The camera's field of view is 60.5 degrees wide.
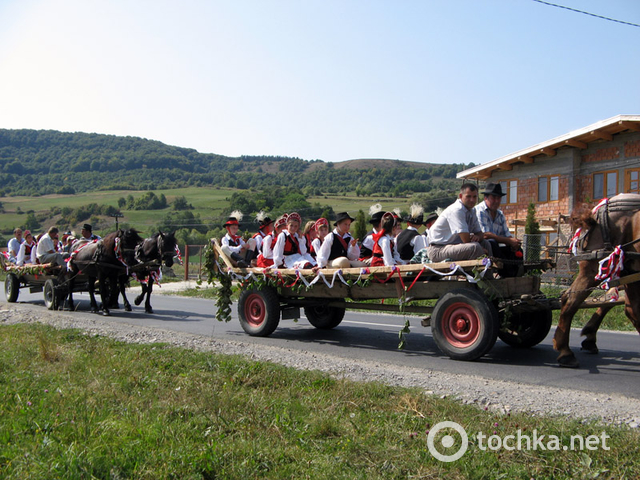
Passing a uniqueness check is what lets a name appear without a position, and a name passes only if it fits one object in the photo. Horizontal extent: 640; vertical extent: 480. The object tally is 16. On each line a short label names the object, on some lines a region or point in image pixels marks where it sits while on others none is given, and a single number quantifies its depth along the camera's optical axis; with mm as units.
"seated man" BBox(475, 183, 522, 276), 7449
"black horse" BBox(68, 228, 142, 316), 12961
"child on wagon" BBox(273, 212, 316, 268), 9562
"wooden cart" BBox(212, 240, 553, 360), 6957
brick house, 22875
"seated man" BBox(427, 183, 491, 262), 7230
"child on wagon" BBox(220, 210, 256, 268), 11148
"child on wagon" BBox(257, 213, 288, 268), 9875
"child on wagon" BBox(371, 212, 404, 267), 8414
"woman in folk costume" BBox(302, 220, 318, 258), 10636
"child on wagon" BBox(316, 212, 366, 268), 8836
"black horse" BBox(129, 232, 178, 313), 12867
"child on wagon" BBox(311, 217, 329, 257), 9938
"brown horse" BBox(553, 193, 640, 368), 6809
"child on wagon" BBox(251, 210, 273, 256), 11671
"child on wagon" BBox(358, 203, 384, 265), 9540
